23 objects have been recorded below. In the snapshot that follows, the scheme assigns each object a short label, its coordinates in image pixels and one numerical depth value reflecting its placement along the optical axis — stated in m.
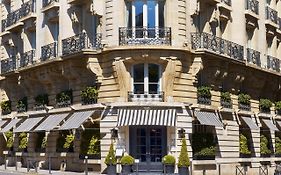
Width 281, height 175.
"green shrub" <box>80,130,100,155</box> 31.44
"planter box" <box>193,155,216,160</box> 31.11
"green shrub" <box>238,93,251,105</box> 36.31
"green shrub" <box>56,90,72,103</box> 34.53
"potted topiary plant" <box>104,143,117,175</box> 29.28
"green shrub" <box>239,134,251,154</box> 35.09
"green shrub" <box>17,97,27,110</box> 40.31
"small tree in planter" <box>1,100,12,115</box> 42.97
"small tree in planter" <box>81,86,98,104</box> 31.80
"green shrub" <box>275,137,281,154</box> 39.62
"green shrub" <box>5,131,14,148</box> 41.03
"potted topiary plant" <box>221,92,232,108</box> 34.31
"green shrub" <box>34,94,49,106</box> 37.19
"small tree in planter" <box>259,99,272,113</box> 39.12
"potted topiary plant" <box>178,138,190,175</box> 28.88
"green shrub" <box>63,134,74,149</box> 33.78
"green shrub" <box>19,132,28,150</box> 38.93
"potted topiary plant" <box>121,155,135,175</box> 28.96
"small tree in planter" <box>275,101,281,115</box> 41.22
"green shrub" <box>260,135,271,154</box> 37.59
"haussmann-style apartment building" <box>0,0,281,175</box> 30.28
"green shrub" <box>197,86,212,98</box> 31.97
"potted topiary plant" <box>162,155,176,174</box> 29.08
